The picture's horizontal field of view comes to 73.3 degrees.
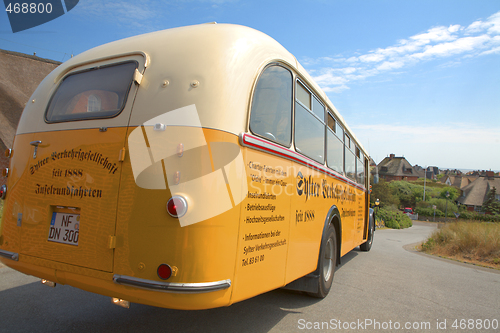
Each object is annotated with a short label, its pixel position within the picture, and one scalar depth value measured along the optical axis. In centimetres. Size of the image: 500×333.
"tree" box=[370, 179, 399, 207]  5481
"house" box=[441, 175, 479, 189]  12519
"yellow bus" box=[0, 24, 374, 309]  256
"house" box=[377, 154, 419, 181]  11844
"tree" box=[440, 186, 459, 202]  8469
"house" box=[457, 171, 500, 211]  7906
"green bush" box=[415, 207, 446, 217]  6571
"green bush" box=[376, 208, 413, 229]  3300
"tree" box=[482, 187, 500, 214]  6366
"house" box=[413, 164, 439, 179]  12746
